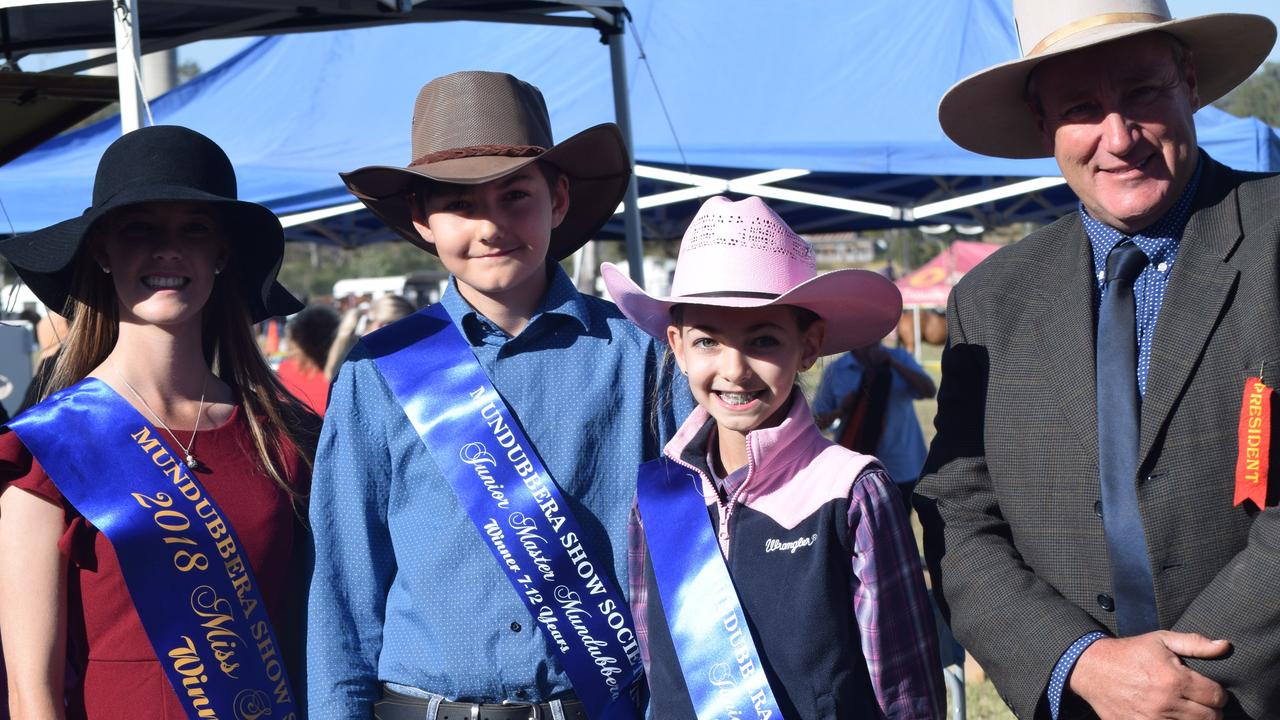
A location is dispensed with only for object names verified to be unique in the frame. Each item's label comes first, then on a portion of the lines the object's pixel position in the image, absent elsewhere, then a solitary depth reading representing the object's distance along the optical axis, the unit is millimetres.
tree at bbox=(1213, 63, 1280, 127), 62719
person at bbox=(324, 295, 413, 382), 6766
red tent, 33906
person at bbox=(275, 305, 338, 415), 7004
